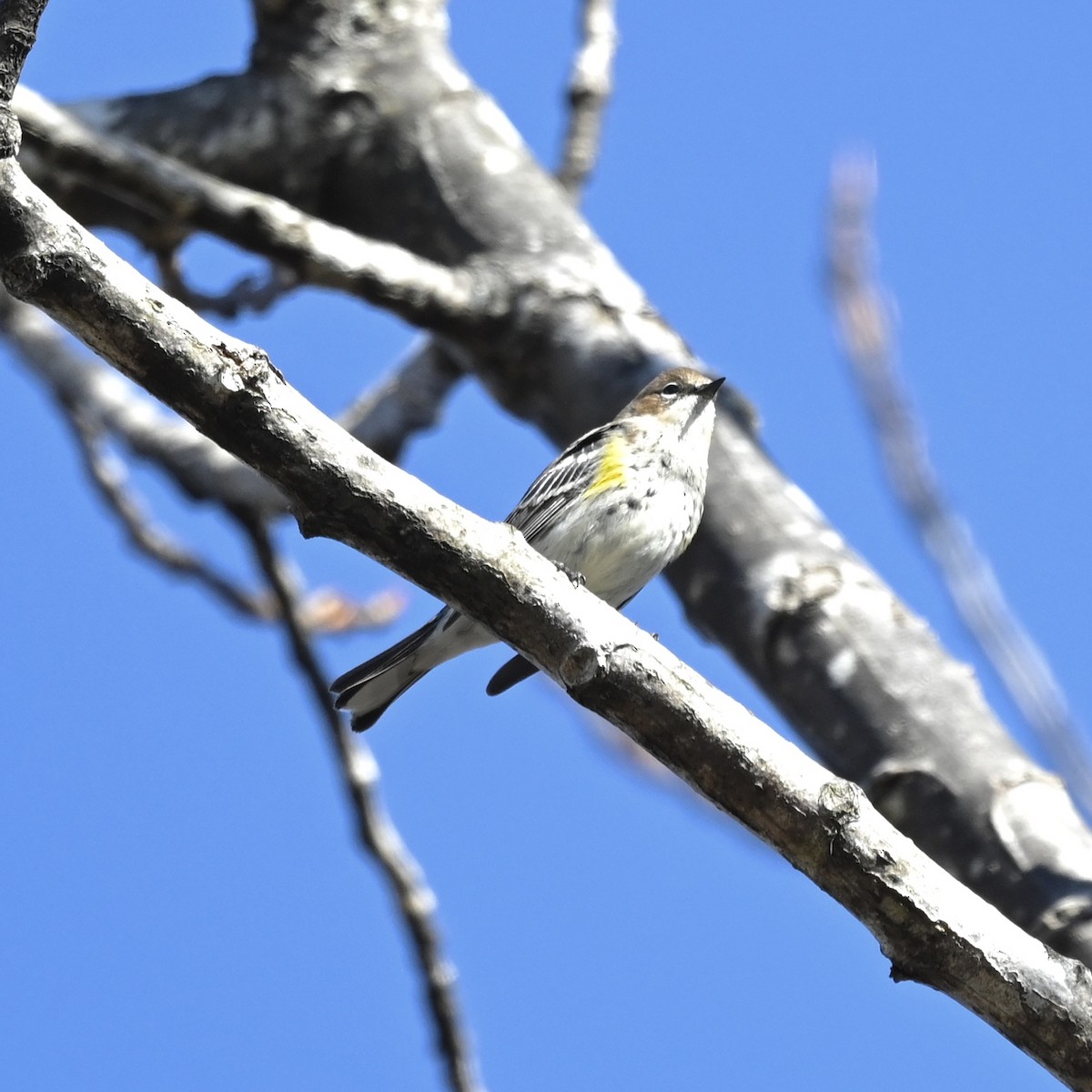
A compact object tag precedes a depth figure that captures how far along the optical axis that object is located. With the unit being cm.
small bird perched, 1020
